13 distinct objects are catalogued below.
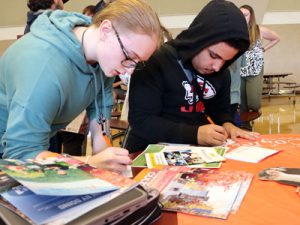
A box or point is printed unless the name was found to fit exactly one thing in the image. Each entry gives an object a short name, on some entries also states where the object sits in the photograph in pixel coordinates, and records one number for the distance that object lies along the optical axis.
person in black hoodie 1.38
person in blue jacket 0.88
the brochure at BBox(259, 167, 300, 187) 0.93
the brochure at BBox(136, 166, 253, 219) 0.78
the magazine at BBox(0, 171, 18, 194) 0.57
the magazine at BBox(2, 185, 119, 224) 0.51
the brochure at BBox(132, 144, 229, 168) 1.10
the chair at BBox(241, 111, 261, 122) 2.62
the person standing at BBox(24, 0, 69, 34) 2.23
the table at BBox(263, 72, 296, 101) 6.90
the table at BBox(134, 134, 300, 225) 0.73
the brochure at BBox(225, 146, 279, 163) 1.16
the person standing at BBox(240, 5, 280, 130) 2.95
